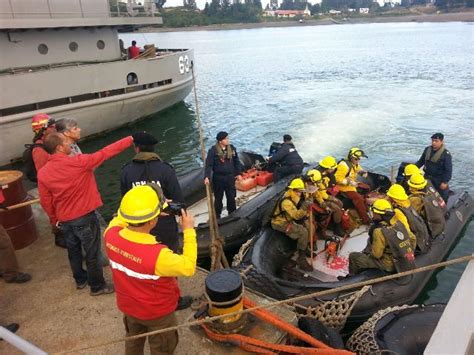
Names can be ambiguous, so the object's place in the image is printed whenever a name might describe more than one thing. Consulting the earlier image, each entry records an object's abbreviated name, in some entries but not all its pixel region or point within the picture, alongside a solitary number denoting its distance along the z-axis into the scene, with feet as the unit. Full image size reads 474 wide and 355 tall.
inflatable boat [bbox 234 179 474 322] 16.05
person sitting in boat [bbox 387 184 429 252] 17.28
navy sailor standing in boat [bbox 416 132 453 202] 23.85
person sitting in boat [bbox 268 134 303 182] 27.61
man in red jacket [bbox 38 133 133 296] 11.85
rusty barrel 15.53
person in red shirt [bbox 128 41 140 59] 56.03
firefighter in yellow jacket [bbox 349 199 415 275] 15.93
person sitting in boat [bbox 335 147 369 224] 24.12
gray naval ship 40.11
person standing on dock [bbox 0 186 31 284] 13.41
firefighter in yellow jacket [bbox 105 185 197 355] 7.93
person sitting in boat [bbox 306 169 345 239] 22.11
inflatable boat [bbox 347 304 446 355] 13.30
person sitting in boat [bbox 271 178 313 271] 19.43
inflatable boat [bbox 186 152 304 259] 21.66
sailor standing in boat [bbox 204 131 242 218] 21.74
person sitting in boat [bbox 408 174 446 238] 19.86
